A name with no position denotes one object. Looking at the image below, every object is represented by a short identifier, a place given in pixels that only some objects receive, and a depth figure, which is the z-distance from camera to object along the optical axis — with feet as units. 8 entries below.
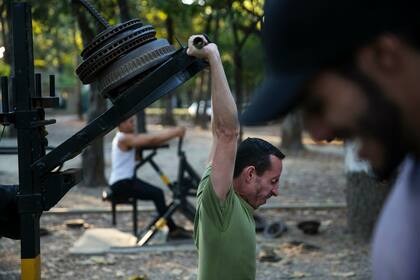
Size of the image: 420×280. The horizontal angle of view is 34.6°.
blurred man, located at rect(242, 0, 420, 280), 3.19
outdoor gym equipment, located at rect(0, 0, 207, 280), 9.22
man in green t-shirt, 8.05
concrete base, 22.99
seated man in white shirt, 24.32
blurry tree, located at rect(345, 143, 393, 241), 23.35
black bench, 24.57
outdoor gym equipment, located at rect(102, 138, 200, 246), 24.44
